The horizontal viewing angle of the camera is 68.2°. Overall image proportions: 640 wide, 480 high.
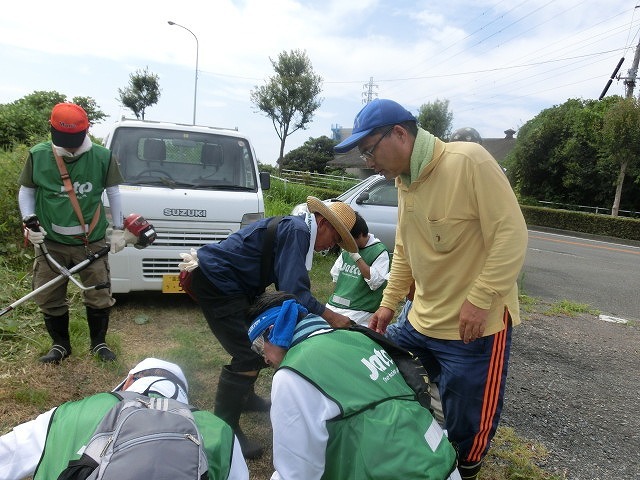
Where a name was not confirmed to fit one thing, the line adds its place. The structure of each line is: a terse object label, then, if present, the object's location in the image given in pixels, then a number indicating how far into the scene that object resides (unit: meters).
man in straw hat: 2.43
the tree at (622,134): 19.17
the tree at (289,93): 22.69
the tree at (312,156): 39.81
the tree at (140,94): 28.73
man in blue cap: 1.89
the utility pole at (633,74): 23.30
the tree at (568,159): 23.45
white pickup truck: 4.61
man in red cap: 3.27
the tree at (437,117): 32.81
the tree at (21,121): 11.13
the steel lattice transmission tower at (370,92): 43.82
